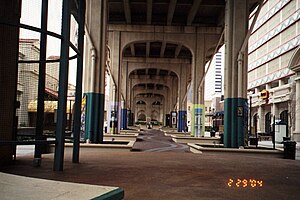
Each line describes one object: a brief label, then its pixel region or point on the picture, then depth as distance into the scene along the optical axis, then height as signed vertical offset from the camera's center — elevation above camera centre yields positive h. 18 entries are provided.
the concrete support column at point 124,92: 49.59 +4.03
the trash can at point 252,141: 24.50 -1.64
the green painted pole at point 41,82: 9.86 +0.96
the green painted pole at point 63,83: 8.55 +0.80
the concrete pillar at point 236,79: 20.00 +2.35
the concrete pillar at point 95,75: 20.42 +2.48
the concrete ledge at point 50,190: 4.26 -1.04
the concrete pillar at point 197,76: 35.50 +4.38
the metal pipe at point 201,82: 35.47 +3.75
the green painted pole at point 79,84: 10.18 +0.95
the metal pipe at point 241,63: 19.84 +3.27
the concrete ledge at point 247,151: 17.17 -1.72
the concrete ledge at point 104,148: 17.25 -1.64
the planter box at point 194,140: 27.24 -1.87
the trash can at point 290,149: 16.66 -1.46
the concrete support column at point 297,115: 39.41 +0.52
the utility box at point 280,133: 31.67 -1.30
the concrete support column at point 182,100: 50.22 +2.55
